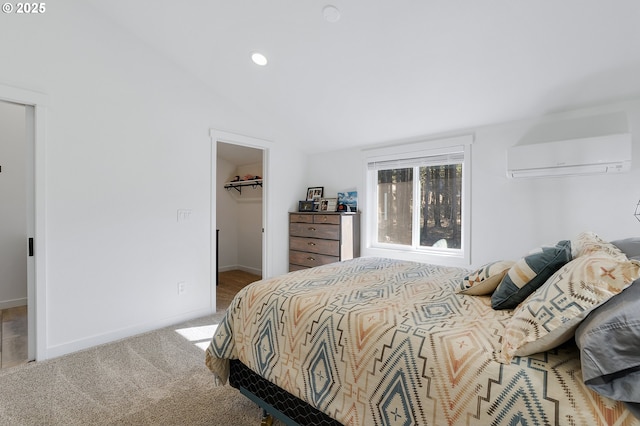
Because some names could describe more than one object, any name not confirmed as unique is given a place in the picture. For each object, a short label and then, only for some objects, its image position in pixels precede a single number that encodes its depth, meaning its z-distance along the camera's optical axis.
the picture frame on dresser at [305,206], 4.24
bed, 0.91
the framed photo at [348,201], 3.98
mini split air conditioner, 2.25
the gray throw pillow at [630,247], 1.42
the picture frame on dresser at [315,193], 4.31
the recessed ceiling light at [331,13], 2.16
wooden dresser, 3.73
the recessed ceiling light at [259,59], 2.78
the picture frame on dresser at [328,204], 4.07
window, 3.29
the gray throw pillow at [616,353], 0.79
